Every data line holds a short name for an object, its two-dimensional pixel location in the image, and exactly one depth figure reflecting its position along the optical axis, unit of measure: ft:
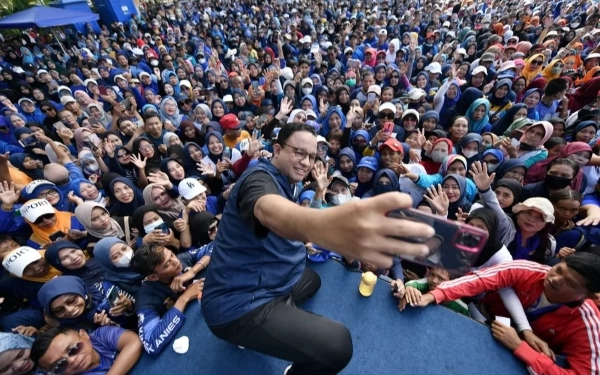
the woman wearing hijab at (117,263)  8.43
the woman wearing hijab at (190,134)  17.02
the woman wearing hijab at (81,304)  6.97
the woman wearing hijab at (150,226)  9.68
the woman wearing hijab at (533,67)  20.55
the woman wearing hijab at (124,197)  11.98
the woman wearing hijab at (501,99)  17.88
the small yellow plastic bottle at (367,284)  7.38
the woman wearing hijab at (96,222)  10.14
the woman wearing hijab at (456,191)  10.09
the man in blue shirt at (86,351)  5.76
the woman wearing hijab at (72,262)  8.66
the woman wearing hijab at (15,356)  5.98
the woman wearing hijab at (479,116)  15.80
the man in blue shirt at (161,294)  6.83
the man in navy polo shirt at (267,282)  4.58
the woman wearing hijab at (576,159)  10.97
